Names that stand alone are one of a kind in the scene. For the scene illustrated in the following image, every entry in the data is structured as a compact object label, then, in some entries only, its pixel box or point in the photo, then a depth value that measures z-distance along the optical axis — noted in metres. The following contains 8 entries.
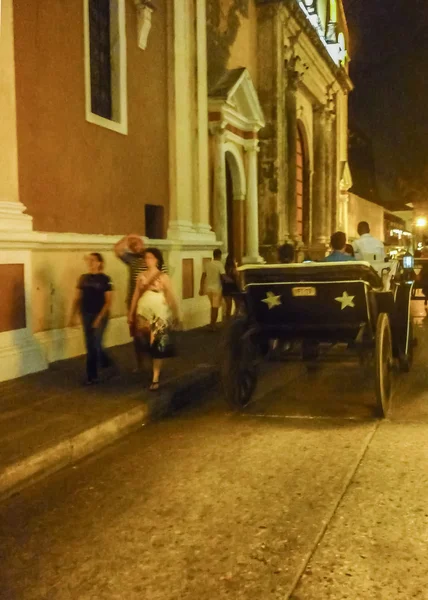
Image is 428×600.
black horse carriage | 6.96
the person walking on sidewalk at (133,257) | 8.56
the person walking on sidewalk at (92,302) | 7.98
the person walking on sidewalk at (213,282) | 13.14
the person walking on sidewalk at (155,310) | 7.71
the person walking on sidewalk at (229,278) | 12.28
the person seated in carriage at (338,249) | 7.98
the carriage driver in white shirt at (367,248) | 9.45
